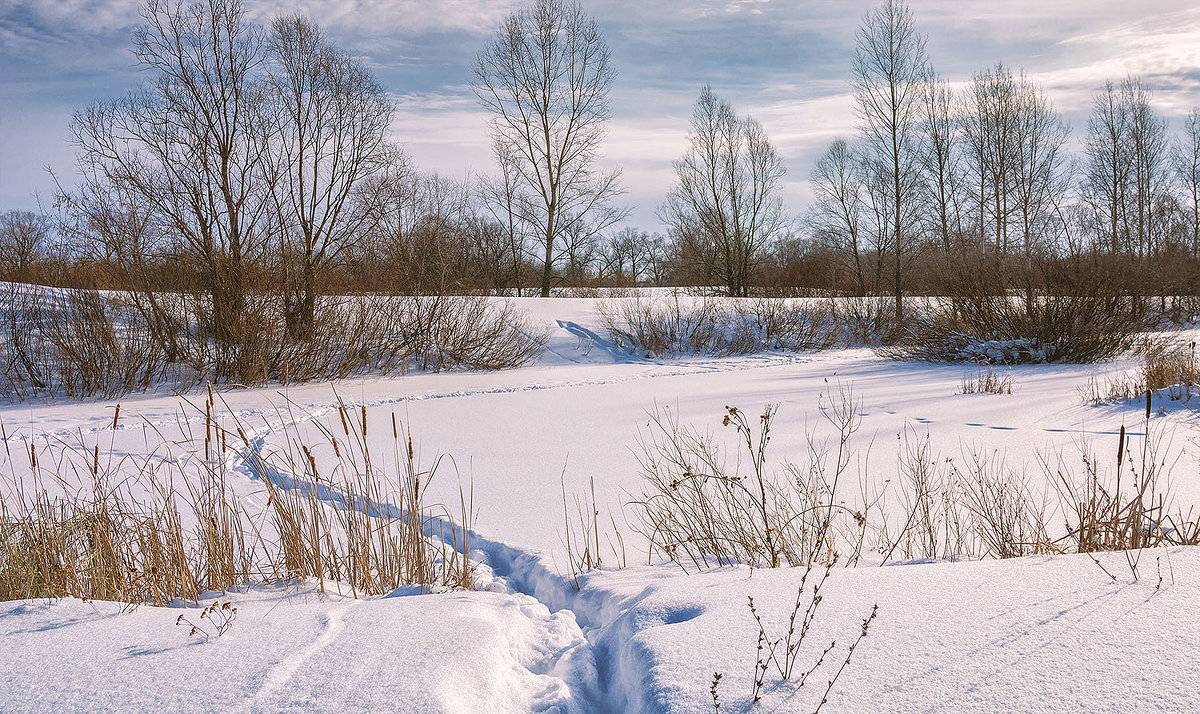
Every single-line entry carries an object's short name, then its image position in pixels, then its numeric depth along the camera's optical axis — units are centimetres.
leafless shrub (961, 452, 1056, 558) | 304
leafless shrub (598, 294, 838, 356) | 1694
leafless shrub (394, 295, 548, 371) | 1320
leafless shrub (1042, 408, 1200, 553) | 283
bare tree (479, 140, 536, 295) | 2431
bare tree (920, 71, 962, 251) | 2484
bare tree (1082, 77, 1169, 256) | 2886
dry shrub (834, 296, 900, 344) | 1980
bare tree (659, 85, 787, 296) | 2586
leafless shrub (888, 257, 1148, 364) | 1190
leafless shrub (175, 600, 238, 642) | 213
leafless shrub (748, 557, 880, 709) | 163
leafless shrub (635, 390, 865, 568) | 309
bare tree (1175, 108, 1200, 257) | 3008
